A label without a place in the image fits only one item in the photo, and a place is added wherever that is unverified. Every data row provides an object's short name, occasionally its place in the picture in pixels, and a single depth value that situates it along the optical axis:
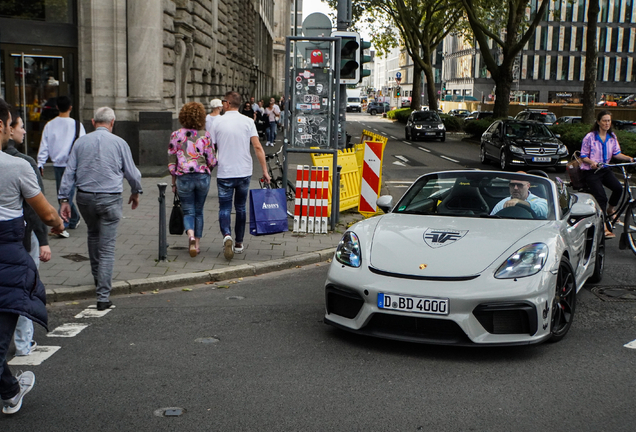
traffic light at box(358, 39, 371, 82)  11.55
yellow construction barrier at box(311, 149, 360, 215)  12.74
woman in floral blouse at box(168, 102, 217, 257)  8.52
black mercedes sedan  22.91
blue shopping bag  9.44
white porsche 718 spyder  5.25
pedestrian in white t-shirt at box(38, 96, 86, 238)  10.28
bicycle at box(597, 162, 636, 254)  9.36
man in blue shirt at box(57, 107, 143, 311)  6.80
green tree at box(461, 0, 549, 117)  34.56
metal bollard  8.56
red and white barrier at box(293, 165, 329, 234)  10.59
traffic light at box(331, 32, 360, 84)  11.32
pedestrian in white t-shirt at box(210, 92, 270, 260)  8.76
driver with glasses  6.55
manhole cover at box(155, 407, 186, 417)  4.31
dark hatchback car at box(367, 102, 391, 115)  99.56
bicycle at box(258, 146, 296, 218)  13.19
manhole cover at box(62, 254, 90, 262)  8.71
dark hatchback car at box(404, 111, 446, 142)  38.78
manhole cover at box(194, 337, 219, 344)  5.81
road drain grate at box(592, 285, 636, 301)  7.33
